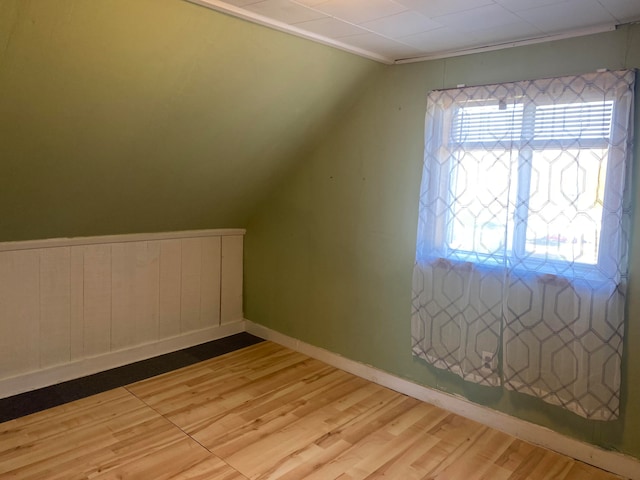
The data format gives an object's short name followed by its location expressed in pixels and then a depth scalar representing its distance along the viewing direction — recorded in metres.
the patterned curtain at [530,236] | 2.37
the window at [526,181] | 2.38
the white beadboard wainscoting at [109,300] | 3.06
